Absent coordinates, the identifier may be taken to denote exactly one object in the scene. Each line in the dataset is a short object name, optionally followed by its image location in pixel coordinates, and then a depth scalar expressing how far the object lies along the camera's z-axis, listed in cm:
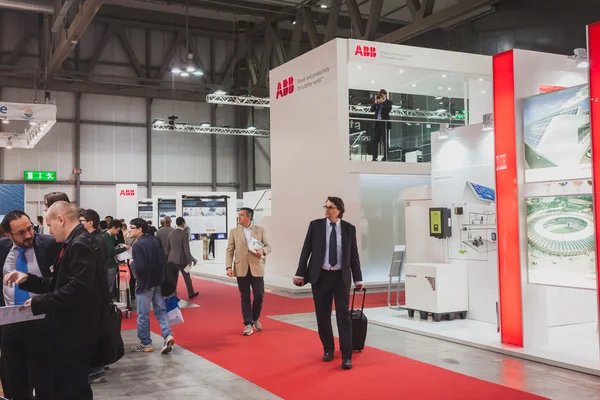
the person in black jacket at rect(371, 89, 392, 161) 1123
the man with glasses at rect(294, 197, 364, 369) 535
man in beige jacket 691
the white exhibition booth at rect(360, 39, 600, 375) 545
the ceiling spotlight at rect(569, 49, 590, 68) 546
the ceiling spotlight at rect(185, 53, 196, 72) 1510
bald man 278
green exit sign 2086
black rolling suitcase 578
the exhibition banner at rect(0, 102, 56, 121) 1450
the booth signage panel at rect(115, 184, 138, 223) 2022
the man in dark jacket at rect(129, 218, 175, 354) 578
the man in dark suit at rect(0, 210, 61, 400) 344
